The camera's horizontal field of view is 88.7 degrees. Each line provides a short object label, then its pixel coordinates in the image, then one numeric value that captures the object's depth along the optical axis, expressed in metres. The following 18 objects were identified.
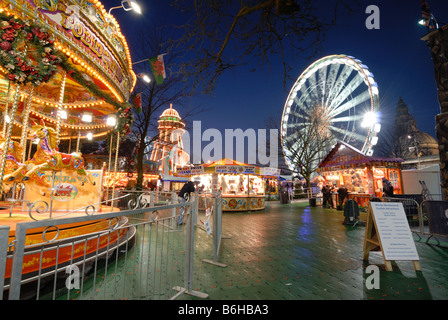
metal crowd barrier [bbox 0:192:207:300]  2.82
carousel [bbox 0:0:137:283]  3.80
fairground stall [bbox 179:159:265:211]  13.42
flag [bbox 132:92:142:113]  9.64
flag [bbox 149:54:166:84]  8.50
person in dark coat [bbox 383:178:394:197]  10.11
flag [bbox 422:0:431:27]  7.02
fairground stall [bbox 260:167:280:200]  15.08
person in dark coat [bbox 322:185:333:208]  14.73
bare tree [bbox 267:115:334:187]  20.81
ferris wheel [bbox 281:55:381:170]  16.03
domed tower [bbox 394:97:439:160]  35.31
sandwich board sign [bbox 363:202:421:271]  3.81
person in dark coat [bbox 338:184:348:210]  12.64
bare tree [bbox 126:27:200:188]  13.17
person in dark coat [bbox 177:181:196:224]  8.58
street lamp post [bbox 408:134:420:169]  21.25
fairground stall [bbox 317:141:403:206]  13.34
